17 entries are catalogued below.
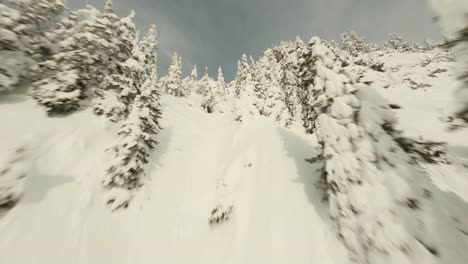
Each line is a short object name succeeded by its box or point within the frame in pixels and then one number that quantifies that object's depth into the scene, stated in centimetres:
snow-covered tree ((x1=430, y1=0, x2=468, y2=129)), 354
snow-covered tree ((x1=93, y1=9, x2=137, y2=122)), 1597
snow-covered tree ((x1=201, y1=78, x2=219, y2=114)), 4656
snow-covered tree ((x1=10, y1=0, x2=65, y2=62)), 1561
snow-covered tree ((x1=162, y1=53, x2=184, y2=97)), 5303
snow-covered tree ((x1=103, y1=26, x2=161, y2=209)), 1148
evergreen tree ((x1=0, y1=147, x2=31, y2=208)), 818
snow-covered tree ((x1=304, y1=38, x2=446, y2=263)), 650
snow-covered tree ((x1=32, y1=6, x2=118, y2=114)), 1540
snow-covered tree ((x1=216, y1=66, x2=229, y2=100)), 6450
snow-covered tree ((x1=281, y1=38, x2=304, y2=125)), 3044
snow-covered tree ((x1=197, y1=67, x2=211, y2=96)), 4916
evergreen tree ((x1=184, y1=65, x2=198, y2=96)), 6510
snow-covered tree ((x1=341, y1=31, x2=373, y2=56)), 8748
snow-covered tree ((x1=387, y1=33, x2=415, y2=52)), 8625
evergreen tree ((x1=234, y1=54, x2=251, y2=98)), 5756
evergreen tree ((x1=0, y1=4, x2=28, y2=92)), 1430
